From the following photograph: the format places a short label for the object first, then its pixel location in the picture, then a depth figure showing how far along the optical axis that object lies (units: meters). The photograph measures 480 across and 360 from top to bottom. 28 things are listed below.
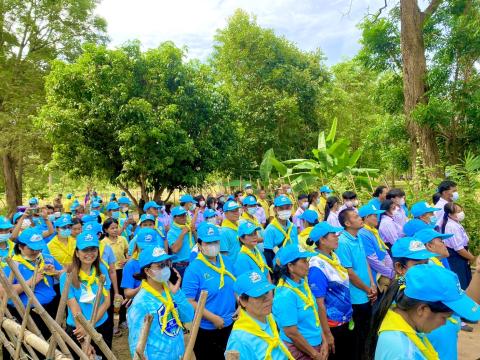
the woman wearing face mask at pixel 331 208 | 6.85
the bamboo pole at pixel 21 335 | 3.21
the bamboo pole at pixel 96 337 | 2.41
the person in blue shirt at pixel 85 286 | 3.69
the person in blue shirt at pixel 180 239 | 5.94
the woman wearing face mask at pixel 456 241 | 5.48
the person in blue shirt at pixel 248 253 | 4.27
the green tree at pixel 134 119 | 12.43
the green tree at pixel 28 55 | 16.92
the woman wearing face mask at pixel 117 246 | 5.94
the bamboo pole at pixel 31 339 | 2.85
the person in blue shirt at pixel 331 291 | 3.50
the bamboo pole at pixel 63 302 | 3.15
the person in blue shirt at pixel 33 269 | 4.28
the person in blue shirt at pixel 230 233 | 4.91
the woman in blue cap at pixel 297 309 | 3.07
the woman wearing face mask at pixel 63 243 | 5.30
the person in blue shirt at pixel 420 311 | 1.88
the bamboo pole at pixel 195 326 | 2.18
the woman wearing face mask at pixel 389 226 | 5.69
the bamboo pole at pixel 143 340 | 2.13
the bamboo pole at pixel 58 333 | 2.57
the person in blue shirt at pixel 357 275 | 4.05
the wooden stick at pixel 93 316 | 2.92
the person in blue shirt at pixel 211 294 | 3.74
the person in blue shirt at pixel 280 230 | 5.78
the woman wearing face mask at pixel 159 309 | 2.83
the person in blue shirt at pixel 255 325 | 2.48
